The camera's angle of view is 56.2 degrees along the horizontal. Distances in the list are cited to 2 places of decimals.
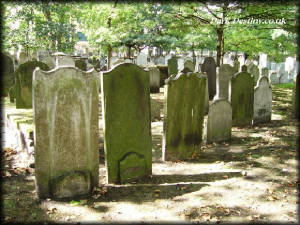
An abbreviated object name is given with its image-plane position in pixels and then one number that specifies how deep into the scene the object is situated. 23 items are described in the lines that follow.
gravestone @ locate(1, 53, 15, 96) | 10.57
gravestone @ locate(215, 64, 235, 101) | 8.80
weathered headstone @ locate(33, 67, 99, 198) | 3.44
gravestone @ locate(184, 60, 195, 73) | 12.33
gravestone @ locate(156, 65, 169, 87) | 14.97
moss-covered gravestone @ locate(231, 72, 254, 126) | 7.56
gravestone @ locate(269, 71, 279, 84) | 18.09
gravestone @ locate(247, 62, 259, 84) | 14.98
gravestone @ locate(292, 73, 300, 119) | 8.59
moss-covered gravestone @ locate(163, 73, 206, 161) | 5.15
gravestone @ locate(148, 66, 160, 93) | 12.88
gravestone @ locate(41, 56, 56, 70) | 9.72
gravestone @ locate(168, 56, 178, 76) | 14.66
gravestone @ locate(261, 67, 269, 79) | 15.62
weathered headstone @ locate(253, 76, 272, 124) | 7.90
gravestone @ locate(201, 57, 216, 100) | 11.28
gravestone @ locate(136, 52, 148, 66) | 21.45
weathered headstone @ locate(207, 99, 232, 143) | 6.41
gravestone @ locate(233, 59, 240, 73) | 16.47
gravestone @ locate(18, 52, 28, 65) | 12.46
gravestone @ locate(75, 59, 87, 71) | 10.90
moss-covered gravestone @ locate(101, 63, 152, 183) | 4.11
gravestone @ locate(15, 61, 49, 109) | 7.67
